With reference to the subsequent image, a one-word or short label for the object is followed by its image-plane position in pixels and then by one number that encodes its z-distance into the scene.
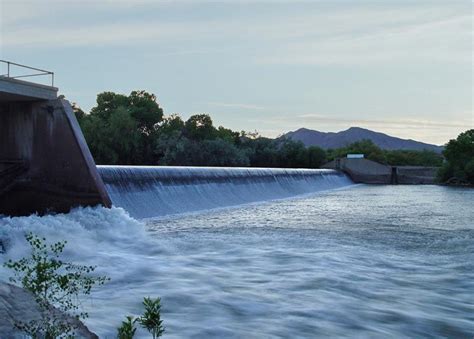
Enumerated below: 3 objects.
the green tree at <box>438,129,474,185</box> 54.53
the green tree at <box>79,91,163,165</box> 52.41
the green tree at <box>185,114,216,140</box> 63.56
